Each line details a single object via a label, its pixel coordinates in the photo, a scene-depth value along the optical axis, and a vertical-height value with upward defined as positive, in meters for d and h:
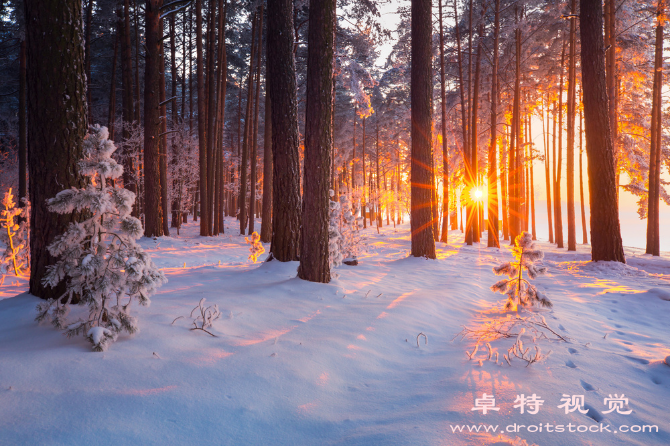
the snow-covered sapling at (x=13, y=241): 5.70 -0.34
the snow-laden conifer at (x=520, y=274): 4.45 -0.72
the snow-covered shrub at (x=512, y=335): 2.89 -1.22
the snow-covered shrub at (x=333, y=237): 6.53 -0.31
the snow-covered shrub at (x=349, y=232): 8.59 -0.30
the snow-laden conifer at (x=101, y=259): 2.57 -0.29
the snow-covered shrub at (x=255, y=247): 7.67 -0.61
